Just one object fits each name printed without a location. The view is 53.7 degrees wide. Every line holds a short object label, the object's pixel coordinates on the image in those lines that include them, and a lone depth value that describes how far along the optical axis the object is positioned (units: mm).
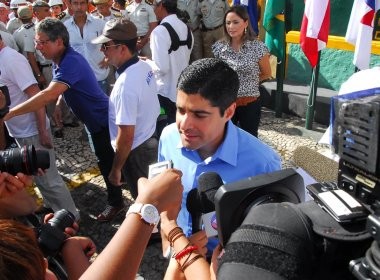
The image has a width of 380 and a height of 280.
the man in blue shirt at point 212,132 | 1841
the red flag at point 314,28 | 4457
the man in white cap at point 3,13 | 6758
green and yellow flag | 5242
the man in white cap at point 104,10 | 6055
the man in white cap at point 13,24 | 6520
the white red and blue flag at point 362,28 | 3887
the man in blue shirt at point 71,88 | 3178
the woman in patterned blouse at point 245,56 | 3916
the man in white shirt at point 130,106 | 2924
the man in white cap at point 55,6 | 6656
